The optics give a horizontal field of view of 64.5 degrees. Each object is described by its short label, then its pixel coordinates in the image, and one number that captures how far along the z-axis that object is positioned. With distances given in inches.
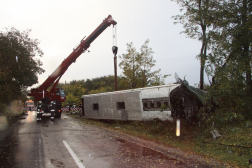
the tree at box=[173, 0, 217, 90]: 450.3
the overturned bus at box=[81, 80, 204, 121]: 470.9
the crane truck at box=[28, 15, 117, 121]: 742.5
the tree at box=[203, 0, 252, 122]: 390.6
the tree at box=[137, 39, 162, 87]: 1025.5
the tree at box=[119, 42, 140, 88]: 1019.1
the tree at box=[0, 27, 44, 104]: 779.0
